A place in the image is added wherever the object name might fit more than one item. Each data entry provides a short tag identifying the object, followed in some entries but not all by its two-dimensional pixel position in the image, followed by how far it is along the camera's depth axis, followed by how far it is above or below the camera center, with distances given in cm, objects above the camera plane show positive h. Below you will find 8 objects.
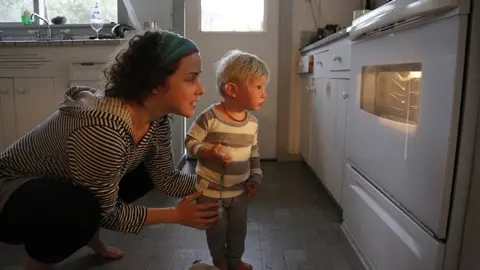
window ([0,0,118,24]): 340 +53
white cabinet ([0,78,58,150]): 261 -22
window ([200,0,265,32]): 330 +47
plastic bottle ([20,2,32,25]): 332 +45
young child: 135 -24
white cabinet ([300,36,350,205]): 194 -23
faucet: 323 +41
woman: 101 -23
